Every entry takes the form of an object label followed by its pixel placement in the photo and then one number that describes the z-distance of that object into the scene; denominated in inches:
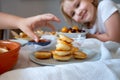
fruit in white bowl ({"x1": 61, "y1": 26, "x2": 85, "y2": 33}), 42.5
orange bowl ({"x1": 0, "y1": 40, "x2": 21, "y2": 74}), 17.9
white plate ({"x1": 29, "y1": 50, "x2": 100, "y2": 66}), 21.4
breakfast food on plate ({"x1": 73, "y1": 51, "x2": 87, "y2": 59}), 22.6
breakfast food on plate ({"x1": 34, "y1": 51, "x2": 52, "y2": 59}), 23.1
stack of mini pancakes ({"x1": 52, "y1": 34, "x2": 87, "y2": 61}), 22.0
